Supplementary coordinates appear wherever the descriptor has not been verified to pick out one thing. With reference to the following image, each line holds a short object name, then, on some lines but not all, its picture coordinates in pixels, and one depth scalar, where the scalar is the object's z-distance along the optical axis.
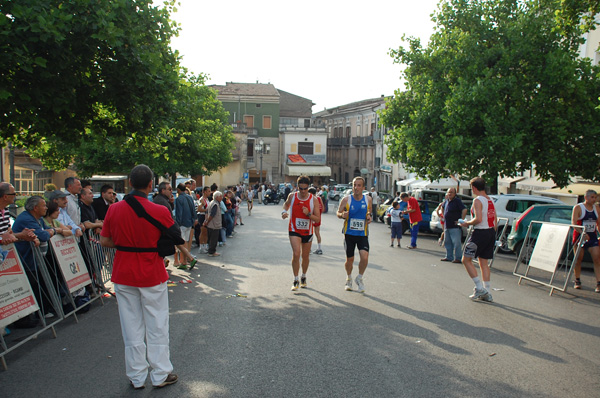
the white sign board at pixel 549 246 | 9.80
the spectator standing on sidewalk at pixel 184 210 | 12.55
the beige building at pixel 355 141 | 65.25
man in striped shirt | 6.45
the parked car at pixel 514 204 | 17.94
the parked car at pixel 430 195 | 24.77
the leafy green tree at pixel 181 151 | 12.58
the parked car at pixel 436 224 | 19.63
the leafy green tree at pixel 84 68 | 7.96
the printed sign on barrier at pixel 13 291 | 5.86
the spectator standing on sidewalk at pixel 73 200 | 9.04
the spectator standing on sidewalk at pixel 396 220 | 17.19
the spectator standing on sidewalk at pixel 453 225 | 13.60
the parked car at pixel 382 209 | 28.89
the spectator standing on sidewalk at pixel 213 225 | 14.43
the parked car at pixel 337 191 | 55.13
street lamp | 66.43
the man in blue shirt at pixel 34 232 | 6.92
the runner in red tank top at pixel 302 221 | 9.34
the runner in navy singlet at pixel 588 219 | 10.50
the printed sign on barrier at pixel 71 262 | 7.40
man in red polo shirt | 4.84
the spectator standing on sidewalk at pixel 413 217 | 17.22
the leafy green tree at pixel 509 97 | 21.02
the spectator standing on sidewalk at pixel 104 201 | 9.95
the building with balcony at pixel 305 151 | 69.31
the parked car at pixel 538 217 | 14.60
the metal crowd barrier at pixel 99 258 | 8.56
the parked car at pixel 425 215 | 22.09
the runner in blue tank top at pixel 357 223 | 9.21
